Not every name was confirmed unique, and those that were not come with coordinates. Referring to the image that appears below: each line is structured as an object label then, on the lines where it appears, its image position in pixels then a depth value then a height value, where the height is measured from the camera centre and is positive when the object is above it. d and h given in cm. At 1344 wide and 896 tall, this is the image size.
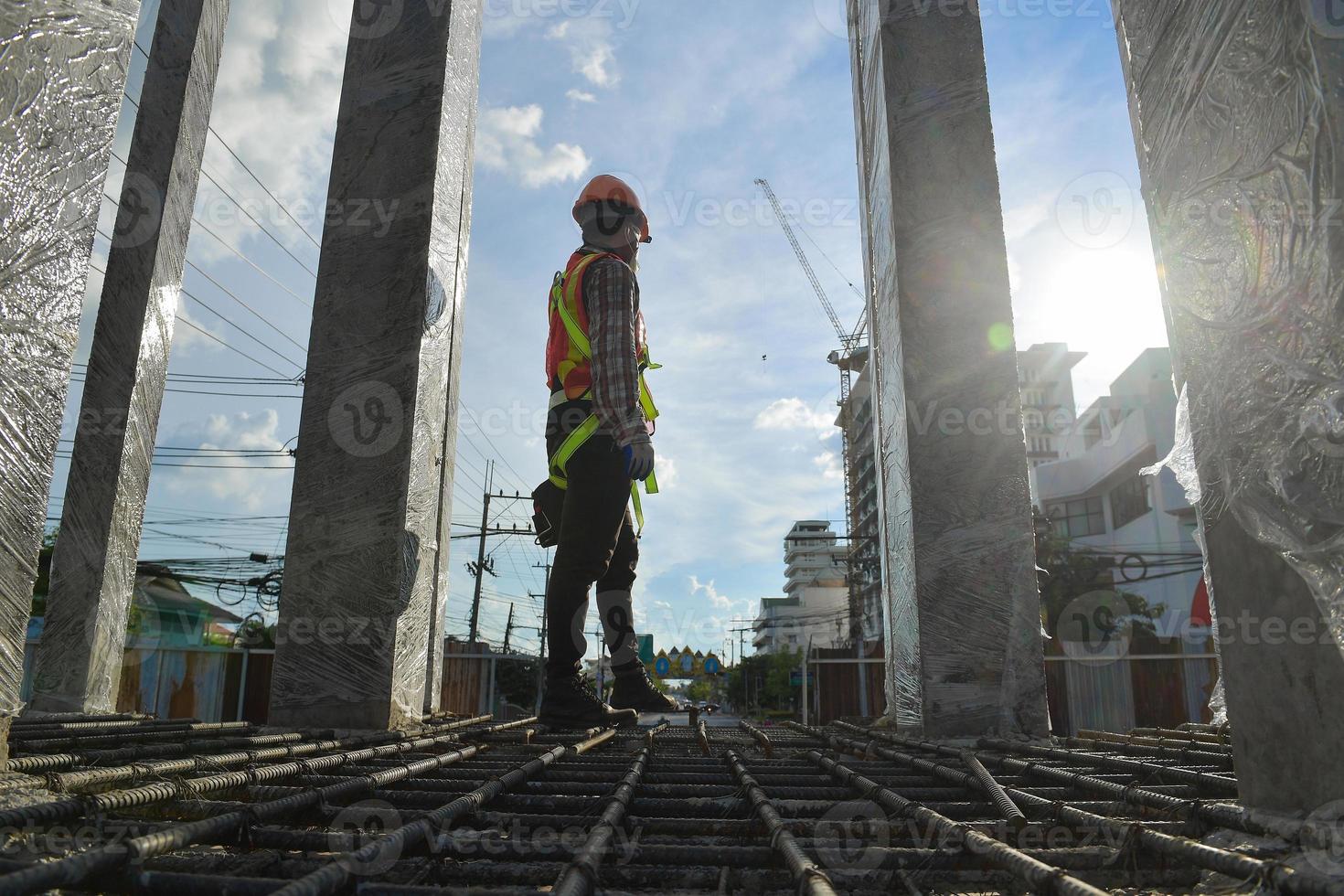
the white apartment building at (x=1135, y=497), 3728 +899
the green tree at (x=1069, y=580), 3522 +387
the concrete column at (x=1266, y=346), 138 +57
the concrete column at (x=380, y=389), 405 +138
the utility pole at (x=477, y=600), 4003 +295
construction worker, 405 +106
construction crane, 9031 +3062
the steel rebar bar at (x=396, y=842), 112 -28
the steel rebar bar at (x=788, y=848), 116 -28
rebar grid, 127 -29
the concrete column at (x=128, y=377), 553 +188
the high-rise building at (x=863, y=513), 6975 +1580
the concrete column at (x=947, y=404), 410 +135
